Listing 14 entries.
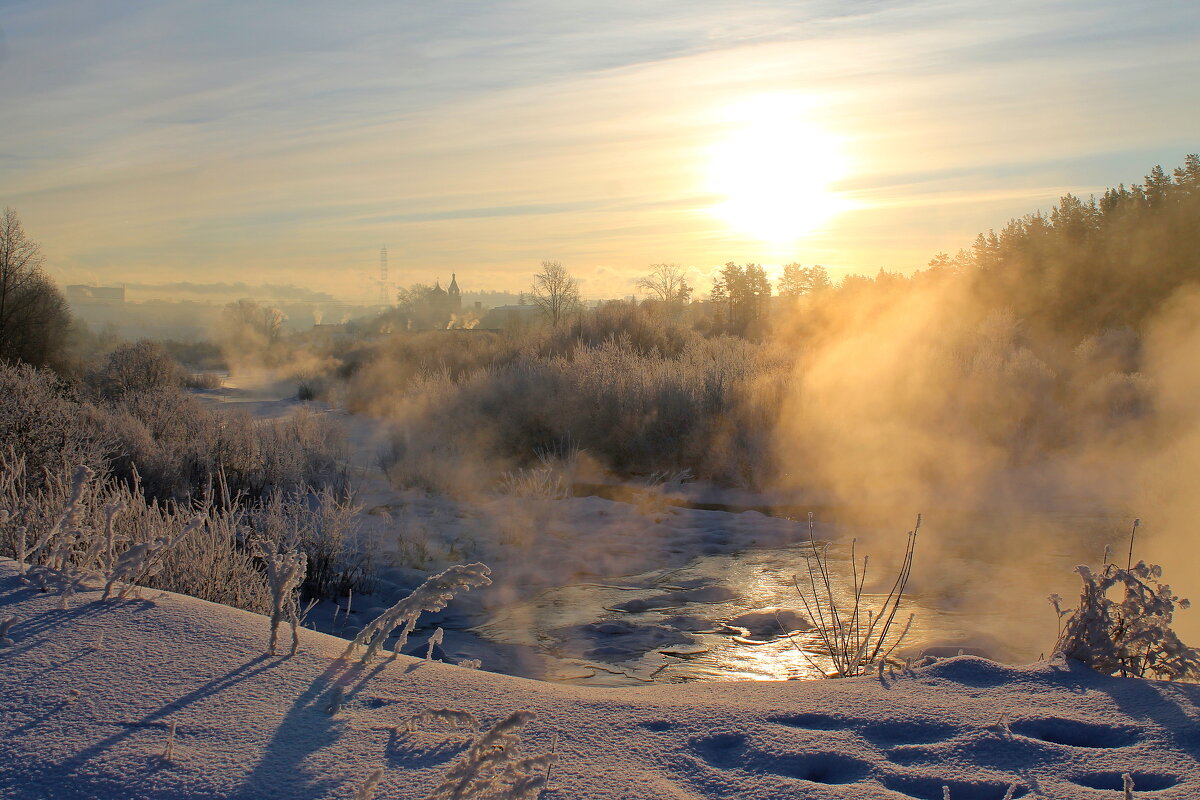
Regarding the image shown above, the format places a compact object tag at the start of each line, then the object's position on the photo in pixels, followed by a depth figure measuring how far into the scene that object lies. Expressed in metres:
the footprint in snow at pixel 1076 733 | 2.37
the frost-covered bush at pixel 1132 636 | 3.04
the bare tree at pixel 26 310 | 24.00
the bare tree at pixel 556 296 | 47.38
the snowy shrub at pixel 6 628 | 2.69
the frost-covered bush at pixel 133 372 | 18.64
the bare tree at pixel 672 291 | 55.49
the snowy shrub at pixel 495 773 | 1.74
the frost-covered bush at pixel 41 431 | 7.80
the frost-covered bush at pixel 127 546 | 3.46
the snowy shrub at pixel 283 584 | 2.77
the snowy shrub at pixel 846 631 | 3.75
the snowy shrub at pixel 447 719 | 2.21
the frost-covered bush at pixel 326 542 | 6.35
